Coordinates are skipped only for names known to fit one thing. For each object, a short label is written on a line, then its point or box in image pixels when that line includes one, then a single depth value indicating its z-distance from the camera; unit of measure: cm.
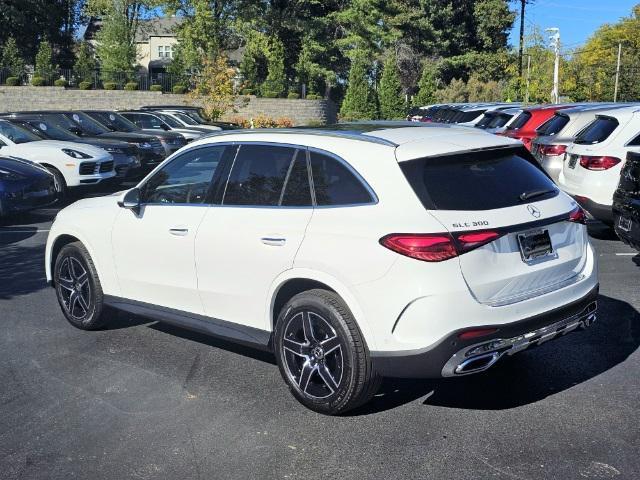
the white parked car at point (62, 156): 1405
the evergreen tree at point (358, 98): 4481
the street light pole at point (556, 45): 4504
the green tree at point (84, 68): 4484
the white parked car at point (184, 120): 2370
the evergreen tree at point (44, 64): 4359
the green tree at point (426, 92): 5078
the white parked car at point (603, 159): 935
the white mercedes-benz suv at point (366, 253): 407
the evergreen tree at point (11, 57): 4746
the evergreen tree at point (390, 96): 4715
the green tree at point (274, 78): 4362
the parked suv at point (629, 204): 752
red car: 1410
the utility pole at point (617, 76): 5254
